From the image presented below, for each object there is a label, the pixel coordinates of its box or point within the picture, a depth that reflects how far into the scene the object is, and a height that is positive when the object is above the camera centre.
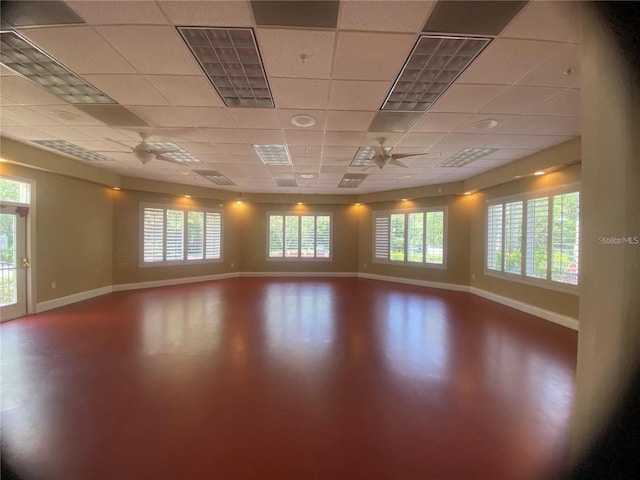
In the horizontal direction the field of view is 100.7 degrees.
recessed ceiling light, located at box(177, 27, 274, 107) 1.99 +1.51
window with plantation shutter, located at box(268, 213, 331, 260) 9.48 +0.03
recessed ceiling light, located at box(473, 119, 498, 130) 3.36 +1.51
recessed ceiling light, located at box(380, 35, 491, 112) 2.05 +1.52
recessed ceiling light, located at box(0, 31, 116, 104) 2.11 +1.50
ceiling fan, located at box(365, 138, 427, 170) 4.04 +1.27
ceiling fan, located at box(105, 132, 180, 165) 3.92 +1.27
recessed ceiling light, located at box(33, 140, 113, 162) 4.33 +1.49
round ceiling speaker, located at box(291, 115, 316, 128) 3.27 +1.49
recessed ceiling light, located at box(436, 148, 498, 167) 4.54 +1.54
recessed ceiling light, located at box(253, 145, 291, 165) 4.48 +1.51
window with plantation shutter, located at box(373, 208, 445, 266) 7.75 +0.05
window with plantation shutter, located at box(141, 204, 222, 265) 7.31 +0.02
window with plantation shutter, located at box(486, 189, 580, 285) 4.37 +0.05
